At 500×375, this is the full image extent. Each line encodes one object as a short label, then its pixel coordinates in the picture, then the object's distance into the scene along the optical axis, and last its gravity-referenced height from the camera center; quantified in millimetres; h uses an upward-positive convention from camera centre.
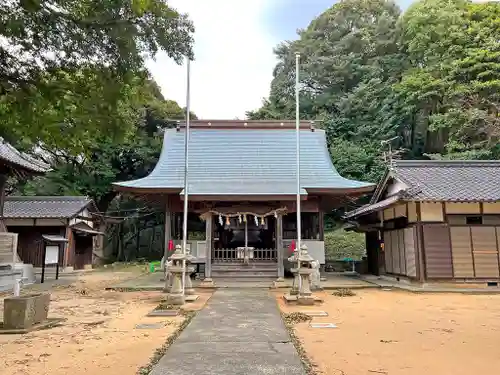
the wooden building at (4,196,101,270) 20109 +952
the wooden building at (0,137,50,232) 12477 +2469
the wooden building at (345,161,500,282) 12078 +410
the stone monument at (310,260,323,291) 12328 -1381
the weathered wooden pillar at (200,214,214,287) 14062 -499
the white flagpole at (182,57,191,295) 9991 +1331
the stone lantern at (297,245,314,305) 9320 -934
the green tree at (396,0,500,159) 20781 +9467
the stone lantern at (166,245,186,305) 9320 -975
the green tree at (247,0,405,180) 27547 +13314
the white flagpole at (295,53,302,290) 10508 +1398
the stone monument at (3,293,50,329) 6469 -1232
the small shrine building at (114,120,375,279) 14375 +2006
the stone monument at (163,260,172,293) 11625 -1316
